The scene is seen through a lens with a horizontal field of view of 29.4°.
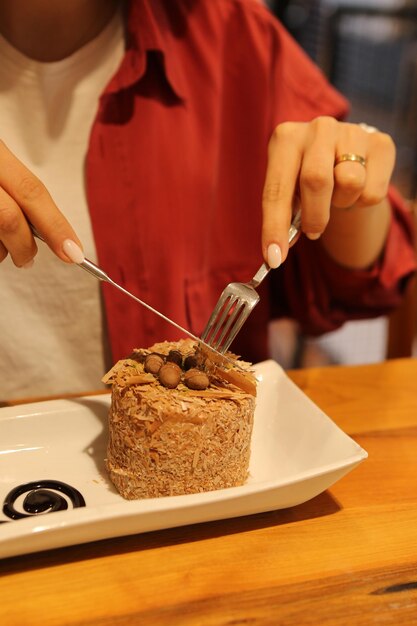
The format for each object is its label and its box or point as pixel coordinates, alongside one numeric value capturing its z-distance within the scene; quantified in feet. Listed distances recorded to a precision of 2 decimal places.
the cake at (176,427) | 1.21
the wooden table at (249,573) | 1.02
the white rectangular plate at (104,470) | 1.06
